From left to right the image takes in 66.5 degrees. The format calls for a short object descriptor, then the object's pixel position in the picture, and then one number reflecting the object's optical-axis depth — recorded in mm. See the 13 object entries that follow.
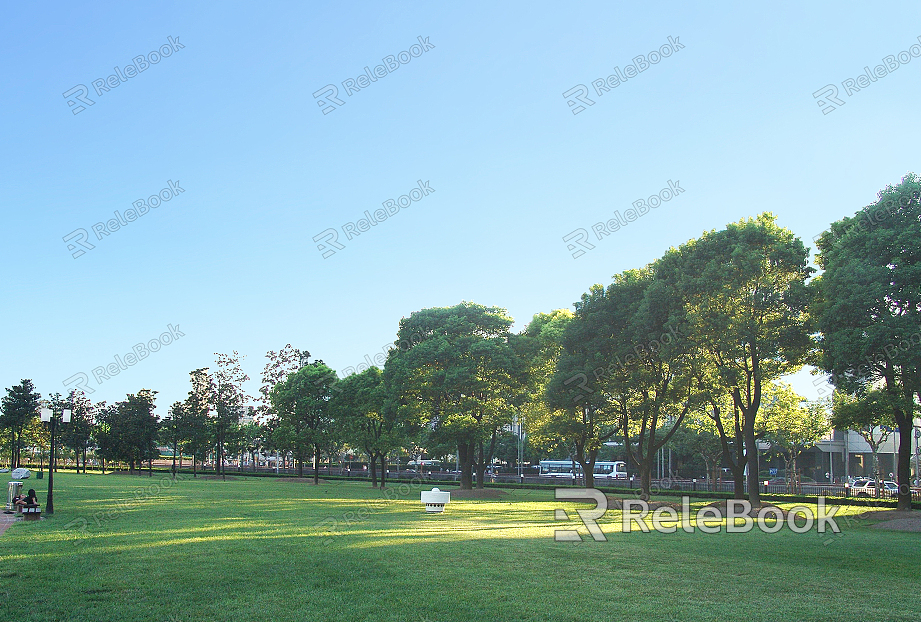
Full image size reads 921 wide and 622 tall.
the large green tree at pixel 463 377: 48281
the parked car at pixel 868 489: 47750
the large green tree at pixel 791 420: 45969
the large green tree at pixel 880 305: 27312
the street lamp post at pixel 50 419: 24031
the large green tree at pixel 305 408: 65812
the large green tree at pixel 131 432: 84375
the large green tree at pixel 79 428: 90625
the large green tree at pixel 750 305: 31234
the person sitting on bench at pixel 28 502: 22703
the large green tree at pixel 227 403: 79375
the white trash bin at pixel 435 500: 27375
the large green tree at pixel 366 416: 56531
